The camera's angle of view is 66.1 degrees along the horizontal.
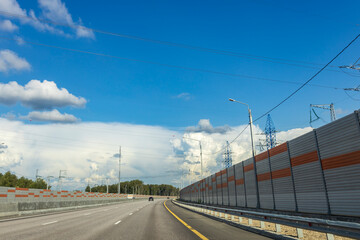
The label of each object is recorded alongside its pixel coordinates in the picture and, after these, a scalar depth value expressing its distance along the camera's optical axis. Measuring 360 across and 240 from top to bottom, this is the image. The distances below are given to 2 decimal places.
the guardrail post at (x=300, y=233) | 8.64
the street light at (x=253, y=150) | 21.60
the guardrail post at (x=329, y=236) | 7.36
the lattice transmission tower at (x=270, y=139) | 57.92
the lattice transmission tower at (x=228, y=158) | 78.61
